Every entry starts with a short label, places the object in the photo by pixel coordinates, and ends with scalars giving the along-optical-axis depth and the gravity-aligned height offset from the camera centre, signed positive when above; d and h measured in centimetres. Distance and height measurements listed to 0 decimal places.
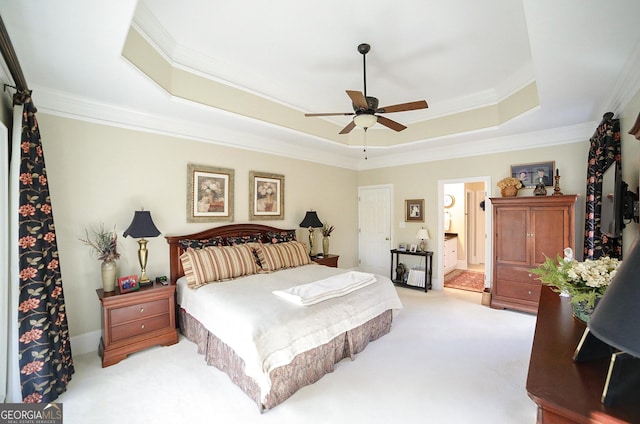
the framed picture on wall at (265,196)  448 +28
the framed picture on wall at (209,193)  379 +27
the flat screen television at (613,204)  218 +8
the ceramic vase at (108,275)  288 -66
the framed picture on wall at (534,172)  419 +63
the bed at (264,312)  218 -93
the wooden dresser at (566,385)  88 -64
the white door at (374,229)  596 -35
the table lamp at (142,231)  303 -22
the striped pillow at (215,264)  321 -64
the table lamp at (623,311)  53 -19
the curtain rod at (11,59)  176 +106
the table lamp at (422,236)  527 -45
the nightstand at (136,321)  273 -115
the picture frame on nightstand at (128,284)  291 -77
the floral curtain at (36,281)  211 -55
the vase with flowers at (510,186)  432 +42
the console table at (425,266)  521 -104
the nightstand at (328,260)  488 -86
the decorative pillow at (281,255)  389 -63
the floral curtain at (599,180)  302 +42
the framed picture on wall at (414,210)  550 +6
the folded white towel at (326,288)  264 -80
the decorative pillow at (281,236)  449 -40
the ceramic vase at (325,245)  523 -63
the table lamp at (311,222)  488 -17
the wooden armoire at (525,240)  379 -38
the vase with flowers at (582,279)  140 -36
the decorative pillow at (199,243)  354 -41
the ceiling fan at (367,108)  259 +102
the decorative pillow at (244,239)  397 -40
